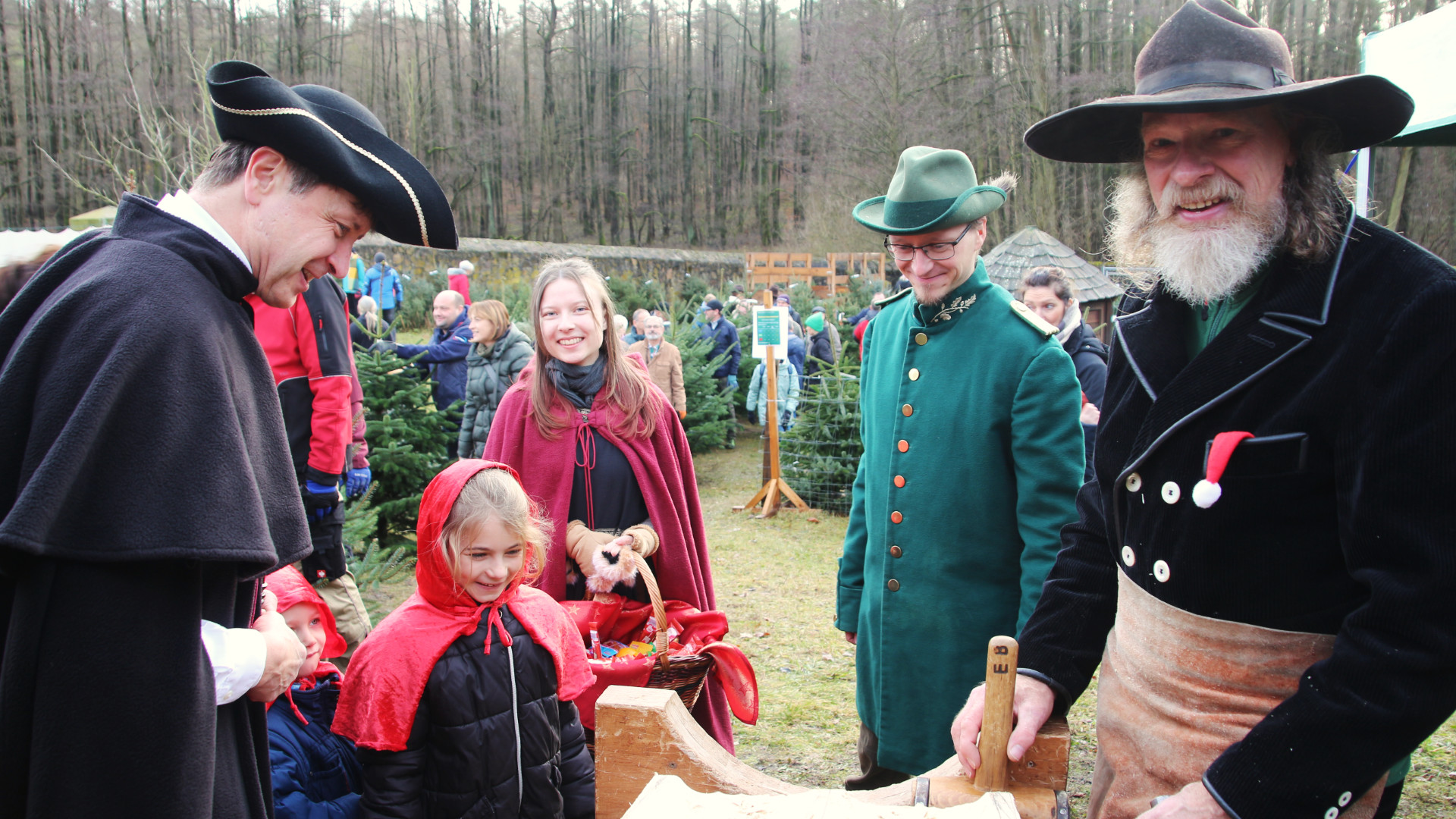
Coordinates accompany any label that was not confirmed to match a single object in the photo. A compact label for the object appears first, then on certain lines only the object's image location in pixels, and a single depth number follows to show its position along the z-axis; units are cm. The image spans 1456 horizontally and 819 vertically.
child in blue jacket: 220
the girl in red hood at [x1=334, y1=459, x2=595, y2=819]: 215
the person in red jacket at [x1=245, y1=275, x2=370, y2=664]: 399
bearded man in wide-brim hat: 119
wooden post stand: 879
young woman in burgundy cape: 333
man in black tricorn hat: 120
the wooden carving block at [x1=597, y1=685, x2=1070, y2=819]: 125
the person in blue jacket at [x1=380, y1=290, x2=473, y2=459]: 822
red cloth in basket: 282
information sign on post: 878
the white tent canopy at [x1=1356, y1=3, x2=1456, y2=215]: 492
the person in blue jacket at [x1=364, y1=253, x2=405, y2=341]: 1628
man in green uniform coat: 248
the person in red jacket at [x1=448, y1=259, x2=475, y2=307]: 1633
